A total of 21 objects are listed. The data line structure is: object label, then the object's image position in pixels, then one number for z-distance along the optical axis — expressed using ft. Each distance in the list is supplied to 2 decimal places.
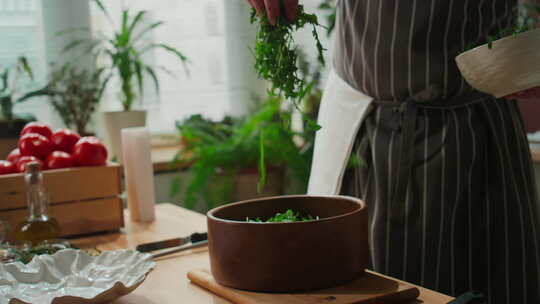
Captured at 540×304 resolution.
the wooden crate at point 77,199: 4.87
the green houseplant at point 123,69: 8.23
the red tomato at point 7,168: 5.02
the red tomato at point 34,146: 5.17
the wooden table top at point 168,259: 3.22
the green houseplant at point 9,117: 7.11
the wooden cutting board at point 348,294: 2.90
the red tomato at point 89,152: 5.15
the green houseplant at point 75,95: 8.37
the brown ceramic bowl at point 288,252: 2.94
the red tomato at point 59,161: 5.11
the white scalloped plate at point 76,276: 3.07
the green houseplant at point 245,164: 9.05
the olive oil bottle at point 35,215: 4.43
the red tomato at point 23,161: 4.99
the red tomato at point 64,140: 5.32
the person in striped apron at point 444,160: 4.44
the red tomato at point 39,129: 5.37
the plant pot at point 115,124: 8.20
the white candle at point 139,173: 5.56
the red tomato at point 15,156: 5.16
